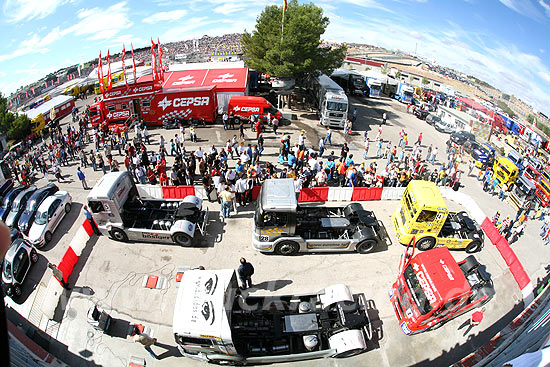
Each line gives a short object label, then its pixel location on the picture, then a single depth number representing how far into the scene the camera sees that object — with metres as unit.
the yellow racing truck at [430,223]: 11.65
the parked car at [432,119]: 28.34
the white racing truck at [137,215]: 11.80
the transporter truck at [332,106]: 24.05
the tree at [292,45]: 25.00
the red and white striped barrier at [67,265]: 10.33
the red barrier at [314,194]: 15.22
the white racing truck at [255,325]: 8.12
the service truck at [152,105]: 22.88
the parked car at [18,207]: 13.60
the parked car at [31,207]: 13.38
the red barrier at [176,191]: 14.86
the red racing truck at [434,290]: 8.98
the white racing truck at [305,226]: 11.02
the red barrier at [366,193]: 15.34
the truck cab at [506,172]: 17.78
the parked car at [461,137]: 24.09
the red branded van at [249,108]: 24.16
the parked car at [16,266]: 10.98
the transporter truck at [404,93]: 34.31
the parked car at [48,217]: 12.76
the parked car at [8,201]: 13.90
